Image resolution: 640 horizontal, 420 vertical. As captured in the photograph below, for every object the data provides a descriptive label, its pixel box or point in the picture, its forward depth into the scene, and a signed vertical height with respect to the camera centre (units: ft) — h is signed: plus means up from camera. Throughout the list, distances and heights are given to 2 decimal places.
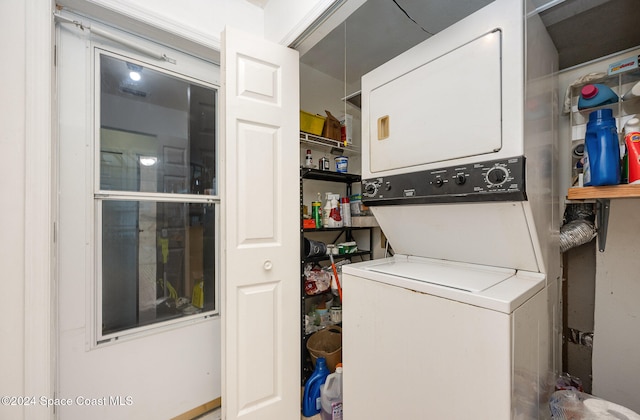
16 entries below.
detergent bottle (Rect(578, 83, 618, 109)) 4.94 +2.17
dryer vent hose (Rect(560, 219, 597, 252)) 5.02 -0.47
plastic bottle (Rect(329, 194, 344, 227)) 6.99 -0.11
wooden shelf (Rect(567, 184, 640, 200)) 3.75 +0.26
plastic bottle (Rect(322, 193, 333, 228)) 7.02 -0.06
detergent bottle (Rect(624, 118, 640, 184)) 3.93 +0.94
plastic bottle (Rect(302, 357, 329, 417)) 5.93 -4.07
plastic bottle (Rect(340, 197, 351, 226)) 7.25 -0.05
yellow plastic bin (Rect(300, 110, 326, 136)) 6.83 +2.33
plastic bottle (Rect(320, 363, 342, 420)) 5.63 -3.99
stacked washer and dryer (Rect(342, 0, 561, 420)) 3.17 -0.34
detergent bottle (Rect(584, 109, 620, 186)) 3.95 +0.92
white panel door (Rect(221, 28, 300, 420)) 4.87 -0.38
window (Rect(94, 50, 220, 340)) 5.05 +0.28
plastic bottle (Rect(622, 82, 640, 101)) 4.51 +2.08
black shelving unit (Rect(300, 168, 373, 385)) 5.94 -0.94
